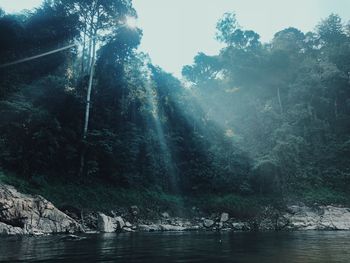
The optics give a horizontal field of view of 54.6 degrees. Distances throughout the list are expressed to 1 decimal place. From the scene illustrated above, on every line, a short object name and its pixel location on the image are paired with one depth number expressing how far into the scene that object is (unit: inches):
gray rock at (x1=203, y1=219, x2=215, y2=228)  1070.6
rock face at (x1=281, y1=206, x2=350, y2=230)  1050.8
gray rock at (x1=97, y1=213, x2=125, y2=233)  829.2
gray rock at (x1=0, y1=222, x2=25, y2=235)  647.8
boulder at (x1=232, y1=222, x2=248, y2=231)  1023.6
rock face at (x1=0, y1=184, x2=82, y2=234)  679.7
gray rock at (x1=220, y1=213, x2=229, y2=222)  1134.0
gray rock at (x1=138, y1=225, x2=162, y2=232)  904.5
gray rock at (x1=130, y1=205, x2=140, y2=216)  1022.2
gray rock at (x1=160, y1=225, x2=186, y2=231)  948.1
